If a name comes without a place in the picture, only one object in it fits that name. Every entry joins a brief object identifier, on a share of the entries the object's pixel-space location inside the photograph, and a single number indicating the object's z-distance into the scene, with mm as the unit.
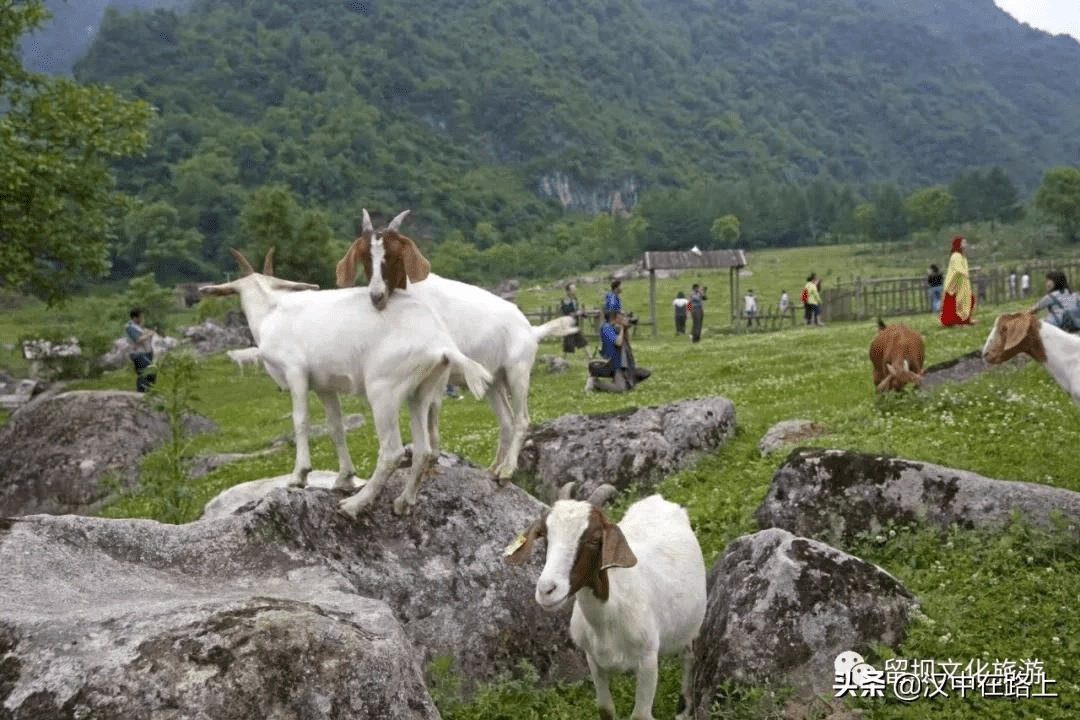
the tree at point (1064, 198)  88938
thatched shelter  43656
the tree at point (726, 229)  142625
